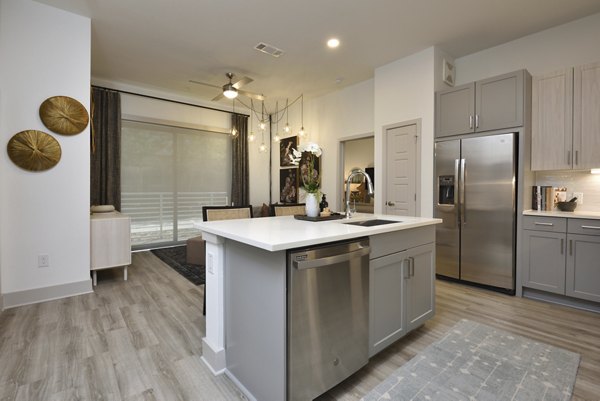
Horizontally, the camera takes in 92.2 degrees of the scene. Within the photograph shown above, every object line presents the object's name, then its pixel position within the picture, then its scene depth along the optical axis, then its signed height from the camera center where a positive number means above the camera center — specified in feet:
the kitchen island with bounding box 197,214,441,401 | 4.68 -1.77
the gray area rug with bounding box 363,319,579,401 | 5.42 -3.62
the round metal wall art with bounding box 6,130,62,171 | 9.29 +1.54
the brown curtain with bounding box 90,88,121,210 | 15.74 +2.65
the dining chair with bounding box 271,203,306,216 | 10.50 -0.42
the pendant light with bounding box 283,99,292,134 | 21.54 +6.32
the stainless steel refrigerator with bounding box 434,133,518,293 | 10.62 -0.36
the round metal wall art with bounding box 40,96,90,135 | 9.70 +2.82
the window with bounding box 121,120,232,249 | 17.54 +1.31
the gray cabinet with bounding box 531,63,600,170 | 9.64 +2.82
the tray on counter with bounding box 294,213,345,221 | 7.48 -0.51
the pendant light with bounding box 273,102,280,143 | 22.53 +6.12
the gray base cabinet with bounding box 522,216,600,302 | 9.13 -1.88
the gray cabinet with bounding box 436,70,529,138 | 10.46 +3.66
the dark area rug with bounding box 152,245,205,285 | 12.49 -3.36
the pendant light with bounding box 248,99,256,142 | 21.44 +6.89
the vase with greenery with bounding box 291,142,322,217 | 7.32 +0.29
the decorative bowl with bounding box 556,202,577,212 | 10.32 -0.22
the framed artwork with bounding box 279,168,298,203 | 21.13 +0.98
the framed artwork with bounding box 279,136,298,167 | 21.06 +3.74
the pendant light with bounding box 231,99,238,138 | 20.65 +6.53
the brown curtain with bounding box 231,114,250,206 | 21.13 +2.55
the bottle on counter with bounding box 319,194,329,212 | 8.04 -0.16
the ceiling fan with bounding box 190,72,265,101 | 13.04 +5.00
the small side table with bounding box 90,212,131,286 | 11.01 -1.76
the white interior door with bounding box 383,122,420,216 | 13.30 +1.44
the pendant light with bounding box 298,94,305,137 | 20.32 +6.25
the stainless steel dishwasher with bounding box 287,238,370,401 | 4.60 -2.07
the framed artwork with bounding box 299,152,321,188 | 19.38 +2.33
